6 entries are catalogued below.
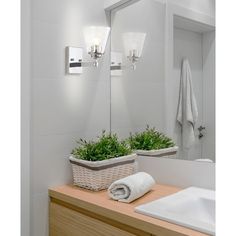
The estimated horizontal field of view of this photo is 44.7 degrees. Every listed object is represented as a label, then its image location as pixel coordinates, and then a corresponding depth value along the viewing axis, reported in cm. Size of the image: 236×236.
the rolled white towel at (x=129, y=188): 115
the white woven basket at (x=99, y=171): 131
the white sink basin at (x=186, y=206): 100
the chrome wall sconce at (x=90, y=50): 145
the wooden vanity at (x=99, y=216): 93
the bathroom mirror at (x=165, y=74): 129
